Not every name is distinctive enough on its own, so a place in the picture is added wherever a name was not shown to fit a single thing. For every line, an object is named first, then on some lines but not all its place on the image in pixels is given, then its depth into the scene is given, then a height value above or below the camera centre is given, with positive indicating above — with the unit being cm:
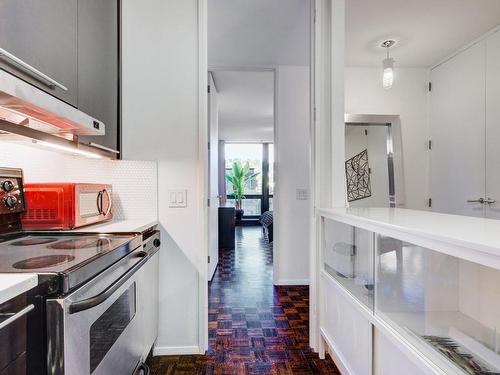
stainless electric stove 81 -33
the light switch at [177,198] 200 -6
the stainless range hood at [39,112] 92 +27
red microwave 146 -8
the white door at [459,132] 291 +57
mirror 353 +31
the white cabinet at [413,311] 93 -46
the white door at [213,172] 346 +21
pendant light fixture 275 +104
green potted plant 849 +26
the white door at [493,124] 271 +58
